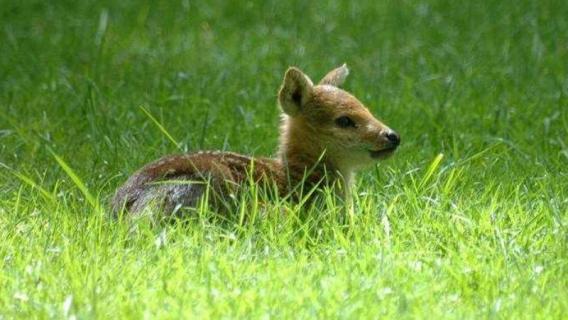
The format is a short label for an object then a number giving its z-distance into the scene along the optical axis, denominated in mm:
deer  14172
